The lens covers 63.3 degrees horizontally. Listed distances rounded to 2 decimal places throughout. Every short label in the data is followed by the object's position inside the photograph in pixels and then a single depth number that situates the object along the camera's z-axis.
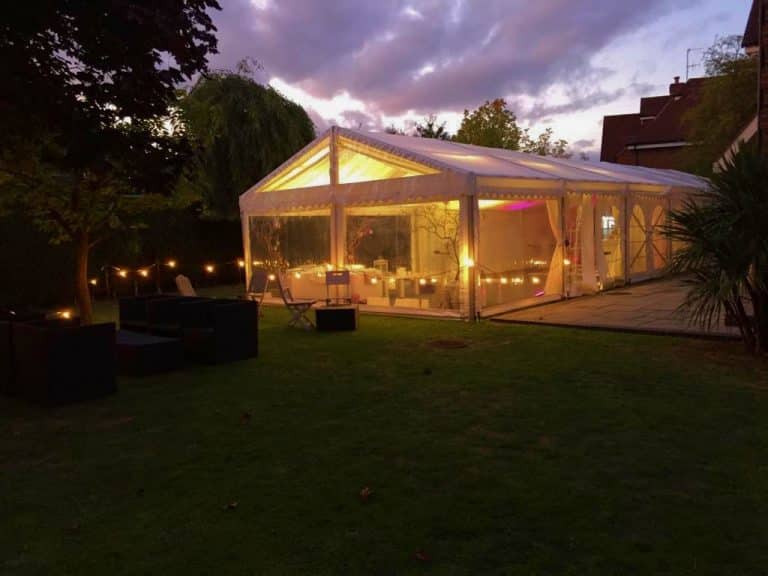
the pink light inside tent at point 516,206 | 14.53
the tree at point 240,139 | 17.58
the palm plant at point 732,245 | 6.34
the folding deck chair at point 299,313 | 9.41
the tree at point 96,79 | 5.32
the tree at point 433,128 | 38.19
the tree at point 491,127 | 30.77
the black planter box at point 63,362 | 5.30
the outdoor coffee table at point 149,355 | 6.55
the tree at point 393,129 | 41.26
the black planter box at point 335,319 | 9.09
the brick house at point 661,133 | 30.66
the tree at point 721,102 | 20.92
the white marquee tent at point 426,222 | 9.89
